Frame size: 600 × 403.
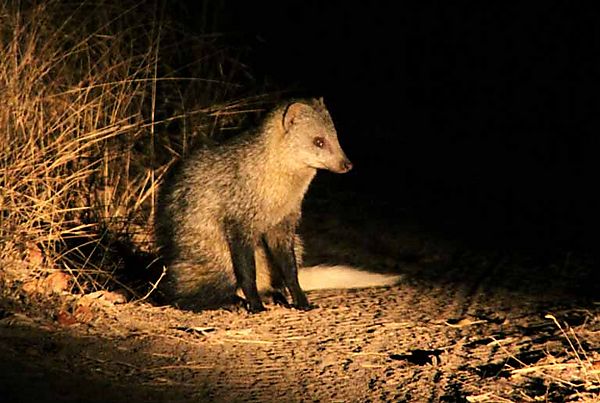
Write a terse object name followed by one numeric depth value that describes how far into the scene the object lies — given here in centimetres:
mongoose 1177
